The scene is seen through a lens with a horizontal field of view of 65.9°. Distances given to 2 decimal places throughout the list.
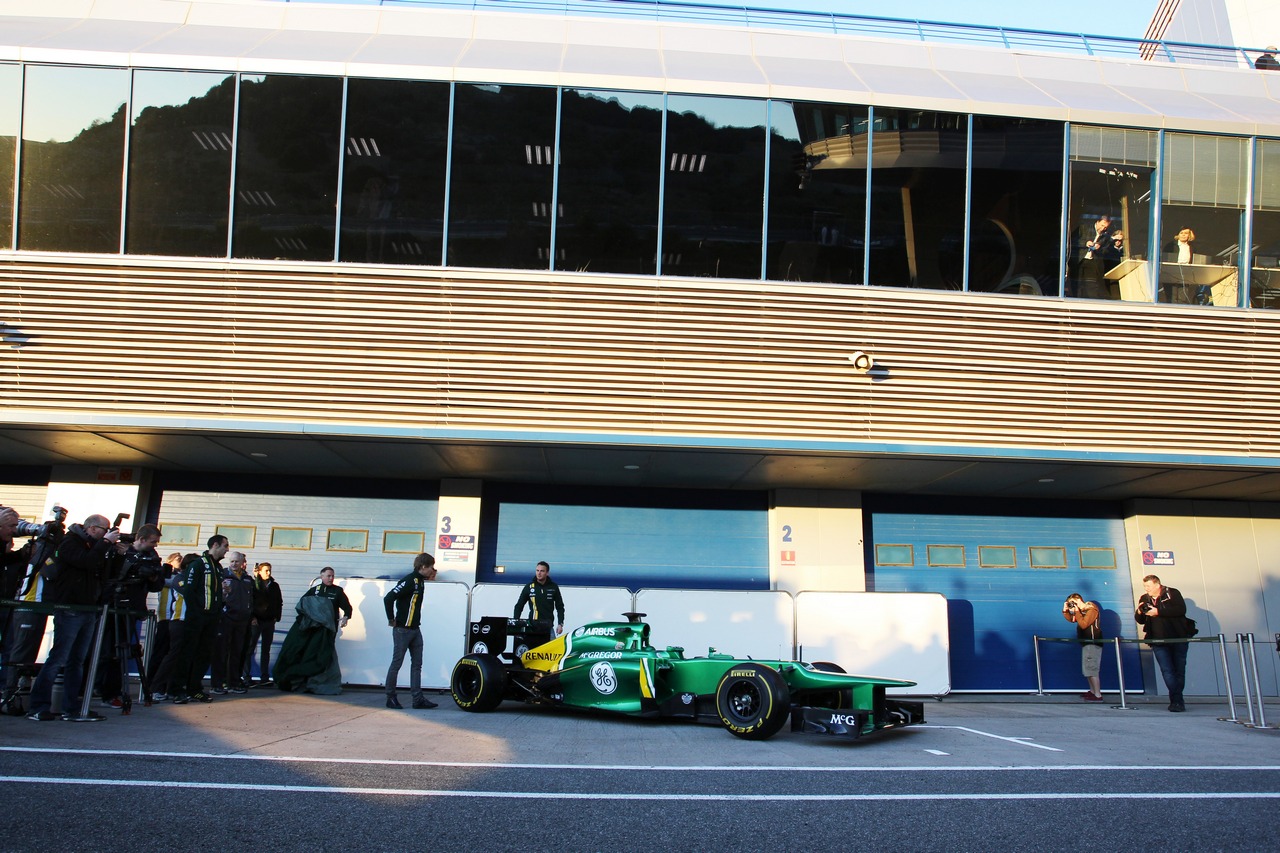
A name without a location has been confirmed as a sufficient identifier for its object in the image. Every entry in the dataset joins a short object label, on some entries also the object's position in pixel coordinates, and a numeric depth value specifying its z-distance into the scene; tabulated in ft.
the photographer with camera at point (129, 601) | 33.37
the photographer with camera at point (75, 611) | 28.19
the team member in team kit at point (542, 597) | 43.19
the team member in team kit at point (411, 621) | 38.14
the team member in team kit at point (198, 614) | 36.60
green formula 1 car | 28.66
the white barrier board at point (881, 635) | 49.85
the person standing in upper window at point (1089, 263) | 48.42
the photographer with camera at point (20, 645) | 28.35
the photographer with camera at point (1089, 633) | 52.11
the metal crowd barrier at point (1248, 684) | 36.81
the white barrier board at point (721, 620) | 49.75
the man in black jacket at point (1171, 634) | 45.09
